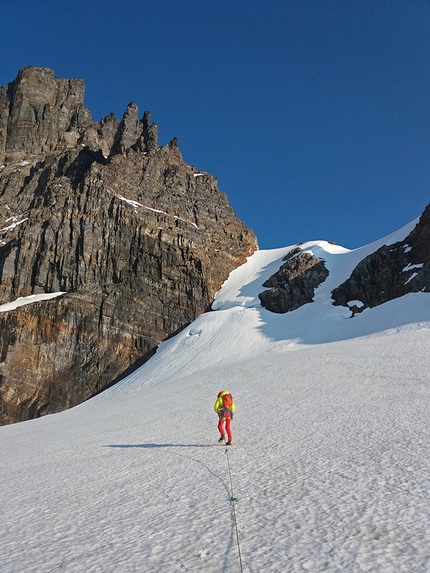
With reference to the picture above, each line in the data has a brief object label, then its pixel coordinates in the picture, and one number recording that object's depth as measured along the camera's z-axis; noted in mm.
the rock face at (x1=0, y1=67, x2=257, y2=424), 50844
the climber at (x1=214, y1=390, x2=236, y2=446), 9829
